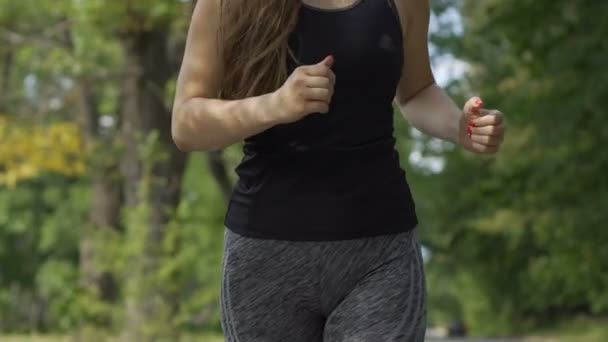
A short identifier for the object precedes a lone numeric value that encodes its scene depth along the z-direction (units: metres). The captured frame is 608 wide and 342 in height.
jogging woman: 2.92
